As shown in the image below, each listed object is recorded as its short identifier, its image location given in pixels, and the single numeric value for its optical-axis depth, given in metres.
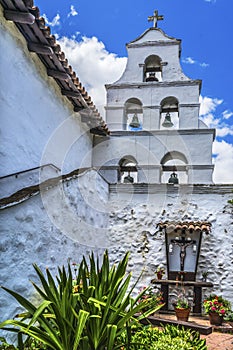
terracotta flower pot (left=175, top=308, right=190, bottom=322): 4.90
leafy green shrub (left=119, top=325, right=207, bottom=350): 3.10
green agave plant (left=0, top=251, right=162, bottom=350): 2.75
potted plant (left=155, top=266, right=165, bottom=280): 6.09
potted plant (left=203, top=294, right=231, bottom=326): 4.96
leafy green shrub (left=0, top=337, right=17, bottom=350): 3.09
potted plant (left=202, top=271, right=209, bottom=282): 6.08
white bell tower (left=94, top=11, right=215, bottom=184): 8.55
